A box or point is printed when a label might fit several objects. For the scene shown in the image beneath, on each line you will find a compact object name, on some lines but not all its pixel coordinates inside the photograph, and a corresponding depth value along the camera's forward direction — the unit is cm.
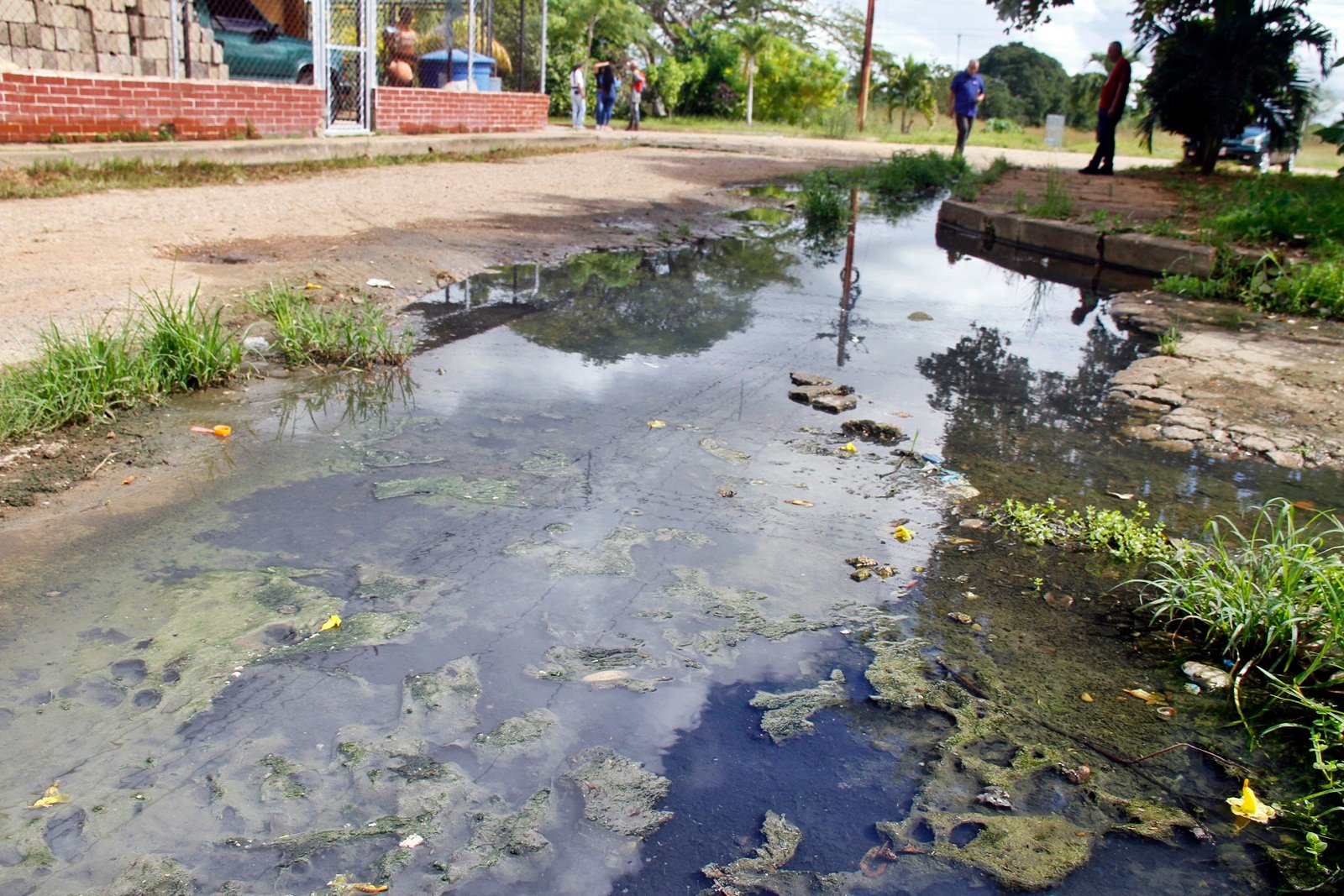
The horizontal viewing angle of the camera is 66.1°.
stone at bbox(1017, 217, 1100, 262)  895
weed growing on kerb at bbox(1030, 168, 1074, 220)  978
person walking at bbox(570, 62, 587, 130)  2217
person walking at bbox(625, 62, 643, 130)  2459
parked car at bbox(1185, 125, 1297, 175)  1962
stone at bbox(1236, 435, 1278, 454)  445
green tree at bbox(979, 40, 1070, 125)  5597
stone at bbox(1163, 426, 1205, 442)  455
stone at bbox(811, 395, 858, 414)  467
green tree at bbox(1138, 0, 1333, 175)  1286
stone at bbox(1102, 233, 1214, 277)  777
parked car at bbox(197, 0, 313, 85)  1347
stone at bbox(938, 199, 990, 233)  1036
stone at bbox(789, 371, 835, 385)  497
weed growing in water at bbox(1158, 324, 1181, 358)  583
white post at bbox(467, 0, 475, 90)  1485
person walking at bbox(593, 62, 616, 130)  2383
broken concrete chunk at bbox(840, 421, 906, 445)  433
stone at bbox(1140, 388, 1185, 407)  503
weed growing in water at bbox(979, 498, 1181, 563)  338
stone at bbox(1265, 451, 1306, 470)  430
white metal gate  1298
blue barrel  1670
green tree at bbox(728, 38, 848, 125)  3328
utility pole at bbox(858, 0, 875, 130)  2800
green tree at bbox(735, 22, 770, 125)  3170
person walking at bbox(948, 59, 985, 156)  1752
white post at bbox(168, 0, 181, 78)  1093
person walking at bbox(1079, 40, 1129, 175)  1289
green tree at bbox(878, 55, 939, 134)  3350
